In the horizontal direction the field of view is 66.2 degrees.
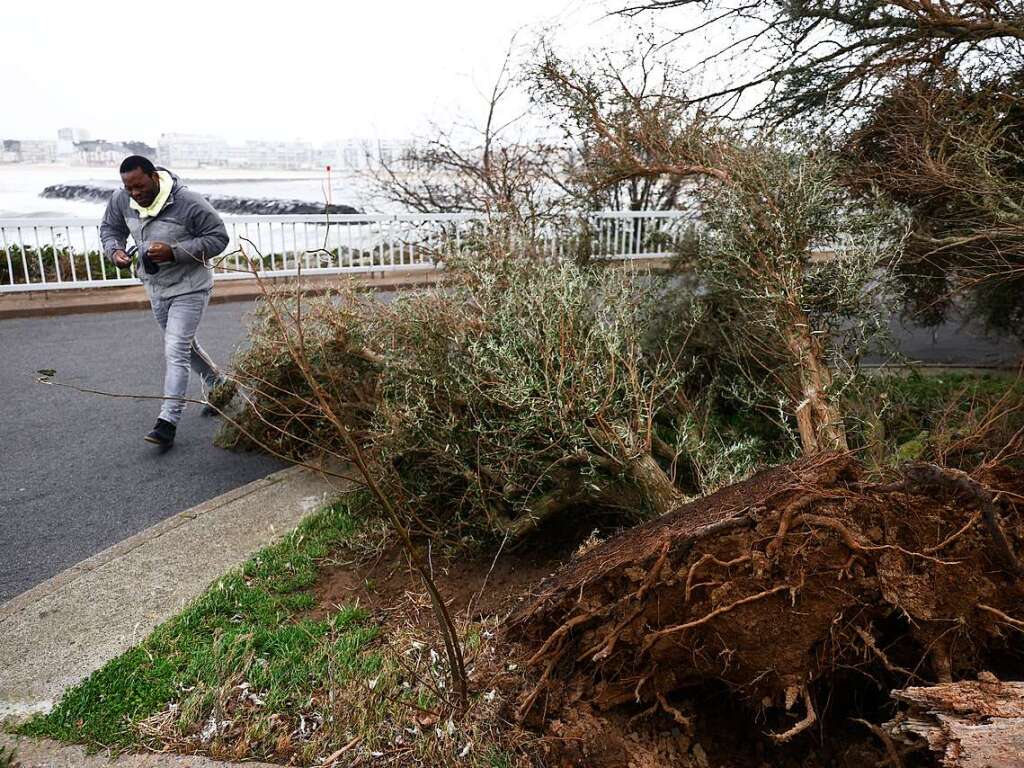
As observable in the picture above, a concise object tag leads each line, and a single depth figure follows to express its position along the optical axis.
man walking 5.79
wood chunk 1.98
